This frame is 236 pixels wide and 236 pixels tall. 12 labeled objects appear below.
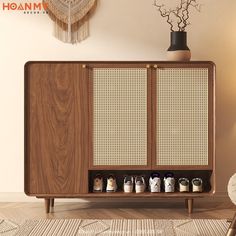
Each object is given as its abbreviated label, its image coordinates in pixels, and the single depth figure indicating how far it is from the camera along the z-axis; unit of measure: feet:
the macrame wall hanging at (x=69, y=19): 12.07
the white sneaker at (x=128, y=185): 11.03
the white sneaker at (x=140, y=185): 11.00
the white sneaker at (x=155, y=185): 11.01
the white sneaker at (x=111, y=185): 11.07
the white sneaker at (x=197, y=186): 10.98
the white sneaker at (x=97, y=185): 11.07
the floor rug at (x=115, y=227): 9.54
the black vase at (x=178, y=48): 10.98
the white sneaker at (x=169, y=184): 11.02
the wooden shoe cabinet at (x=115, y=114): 10.79
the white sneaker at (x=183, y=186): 10.98
